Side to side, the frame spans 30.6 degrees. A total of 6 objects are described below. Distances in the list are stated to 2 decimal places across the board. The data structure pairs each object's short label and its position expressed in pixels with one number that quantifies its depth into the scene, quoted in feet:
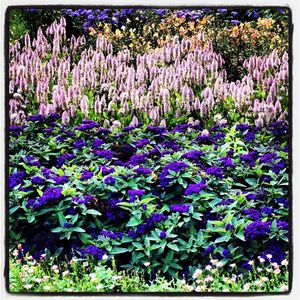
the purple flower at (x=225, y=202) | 10.32
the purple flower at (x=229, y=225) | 10.12
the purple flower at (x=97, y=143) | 10.78
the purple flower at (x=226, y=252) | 10.06
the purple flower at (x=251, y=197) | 10.38
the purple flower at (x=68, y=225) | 10.16
